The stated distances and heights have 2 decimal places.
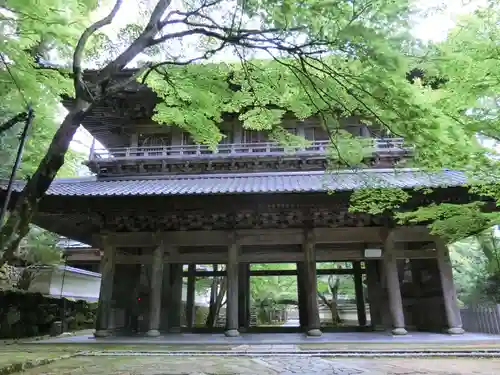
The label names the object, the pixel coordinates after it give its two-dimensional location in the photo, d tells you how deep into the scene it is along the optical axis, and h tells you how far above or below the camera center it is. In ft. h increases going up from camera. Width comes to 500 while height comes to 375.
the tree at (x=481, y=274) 40.19 +2.41
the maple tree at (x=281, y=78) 12.84 +9.20
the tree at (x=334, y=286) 66.30 +2.05
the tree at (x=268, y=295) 73.10 +0.60
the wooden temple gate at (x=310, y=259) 33.65 +3.71
